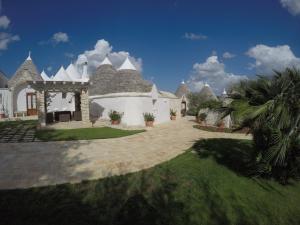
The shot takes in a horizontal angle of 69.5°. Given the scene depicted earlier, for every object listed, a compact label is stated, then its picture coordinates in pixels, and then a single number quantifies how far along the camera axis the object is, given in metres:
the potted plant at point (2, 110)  23.15
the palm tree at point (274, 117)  6.06
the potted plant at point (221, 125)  18.32
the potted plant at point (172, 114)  25.86
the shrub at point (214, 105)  7.43
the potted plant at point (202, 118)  20.94
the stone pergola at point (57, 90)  15.66
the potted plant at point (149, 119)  19.48
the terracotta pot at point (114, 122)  19.02
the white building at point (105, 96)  19.62
